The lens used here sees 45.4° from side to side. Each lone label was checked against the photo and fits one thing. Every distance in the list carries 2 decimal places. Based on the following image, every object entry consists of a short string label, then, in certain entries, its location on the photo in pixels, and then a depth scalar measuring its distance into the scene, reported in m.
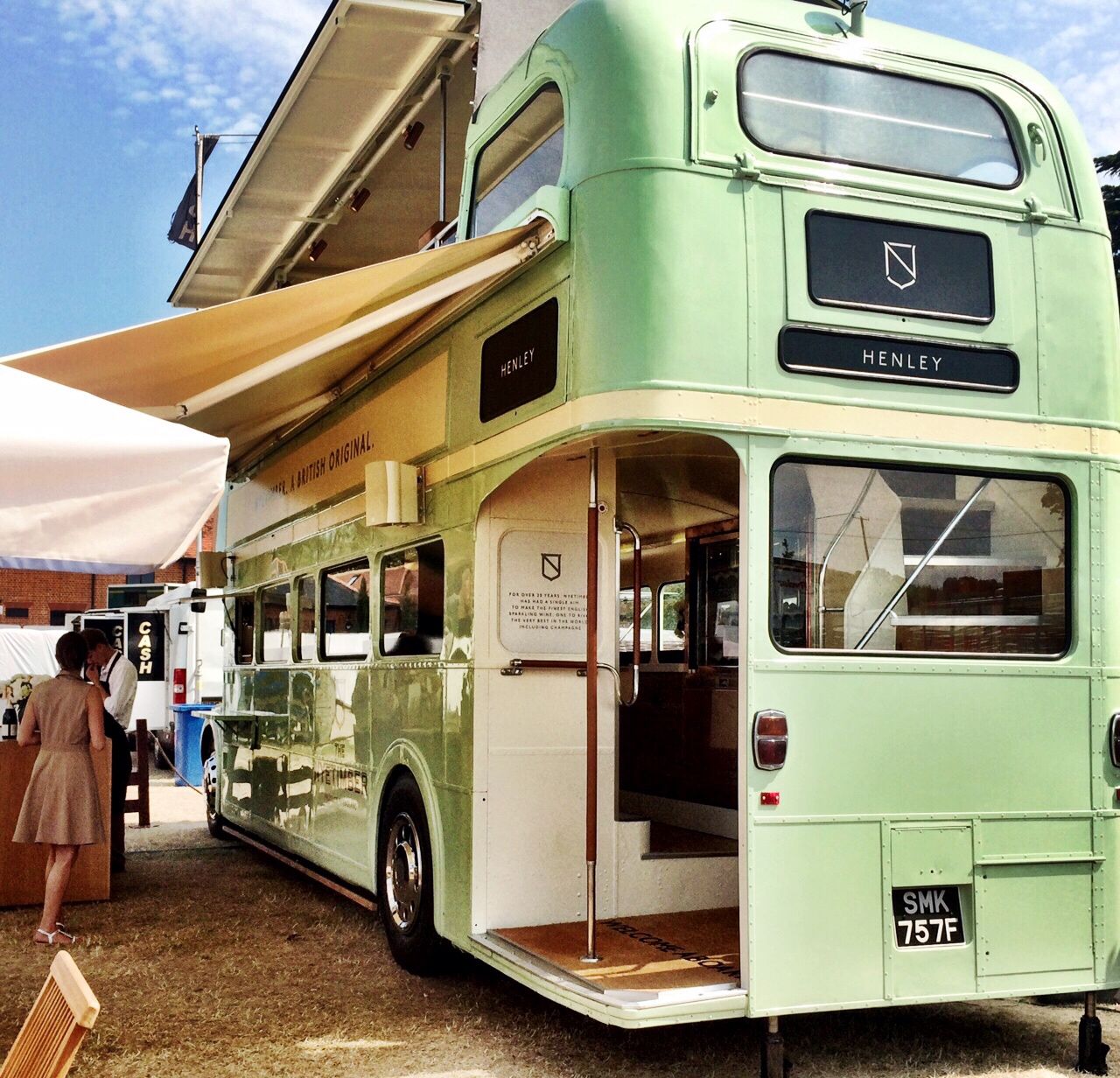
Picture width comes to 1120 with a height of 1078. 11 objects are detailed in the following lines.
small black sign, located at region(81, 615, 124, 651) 20.62
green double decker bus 4.88
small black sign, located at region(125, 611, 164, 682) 20.66
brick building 30.92
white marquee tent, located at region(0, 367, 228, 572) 3.75
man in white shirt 9.55
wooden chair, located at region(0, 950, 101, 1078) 2.73
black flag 25.11
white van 19.19
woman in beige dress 7.49
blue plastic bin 17.52
